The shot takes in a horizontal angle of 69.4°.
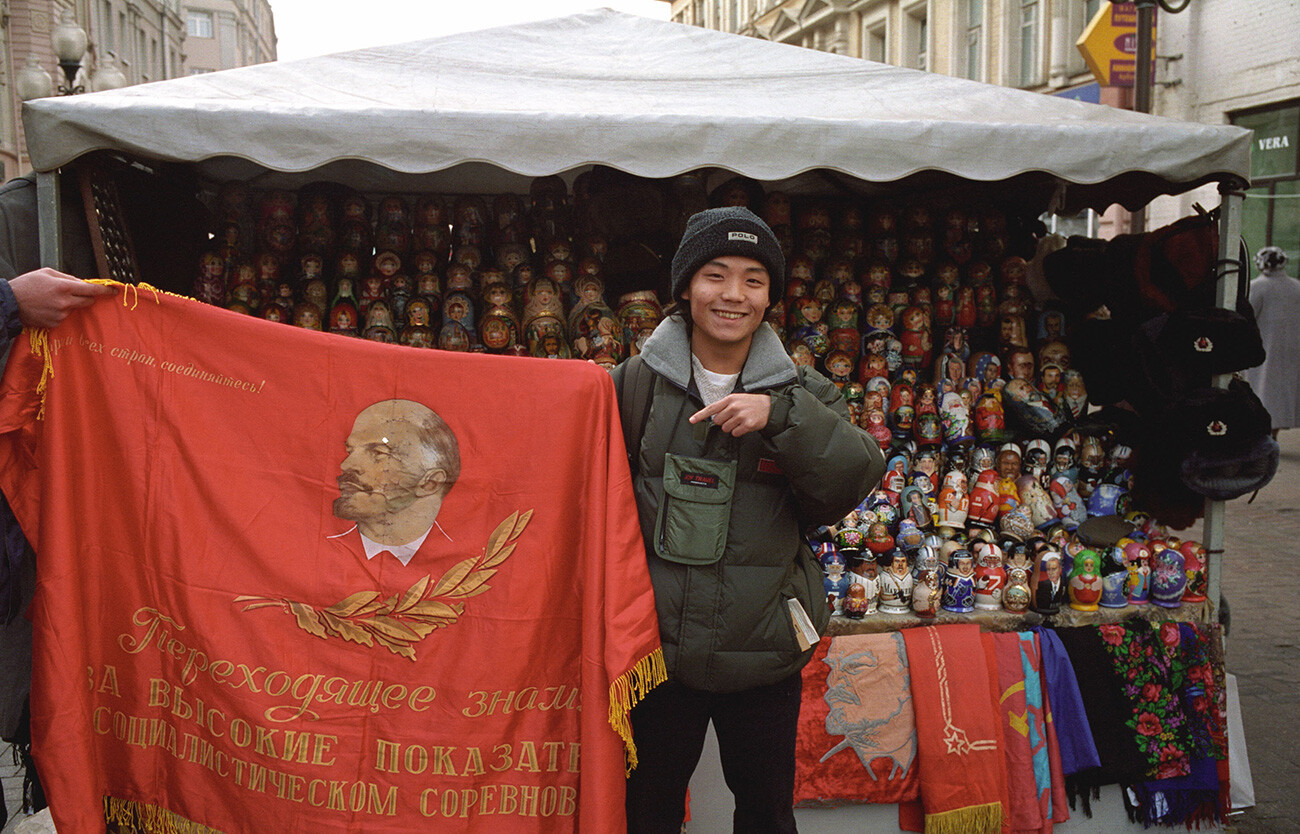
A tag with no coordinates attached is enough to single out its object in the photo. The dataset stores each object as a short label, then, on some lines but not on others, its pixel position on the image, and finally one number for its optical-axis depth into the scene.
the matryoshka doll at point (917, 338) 4.09
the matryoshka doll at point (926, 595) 3.39
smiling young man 1.98
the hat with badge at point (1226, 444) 3.46
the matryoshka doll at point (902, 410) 3.94
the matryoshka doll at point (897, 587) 3.44
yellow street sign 9.52
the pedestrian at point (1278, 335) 8.02
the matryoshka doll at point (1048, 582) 3.44
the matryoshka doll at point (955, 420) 3.92
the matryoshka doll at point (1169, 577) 3.52
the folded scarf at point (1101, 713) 3.18
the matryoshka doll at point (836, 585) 3.40
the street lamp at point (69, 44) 8.67
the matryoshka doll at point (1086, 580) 3.49
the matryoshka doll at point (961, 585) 3.45
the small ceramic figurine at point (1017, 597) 3.44
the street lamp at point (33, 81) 8.16
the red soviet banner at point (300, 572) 2.19
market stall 3.00
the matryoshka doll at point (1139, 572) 3.55
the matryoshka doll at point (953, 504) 3.72
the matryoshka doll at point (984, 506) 3.74
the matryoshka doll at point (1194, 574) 3.56
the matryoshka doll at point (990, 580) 3.49
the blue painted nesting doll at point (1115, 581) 3.53
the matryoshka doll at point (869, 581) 3.41
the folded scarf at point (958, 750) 3.03
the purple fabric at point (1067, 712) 3.15
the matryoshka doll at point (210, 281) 3.81
